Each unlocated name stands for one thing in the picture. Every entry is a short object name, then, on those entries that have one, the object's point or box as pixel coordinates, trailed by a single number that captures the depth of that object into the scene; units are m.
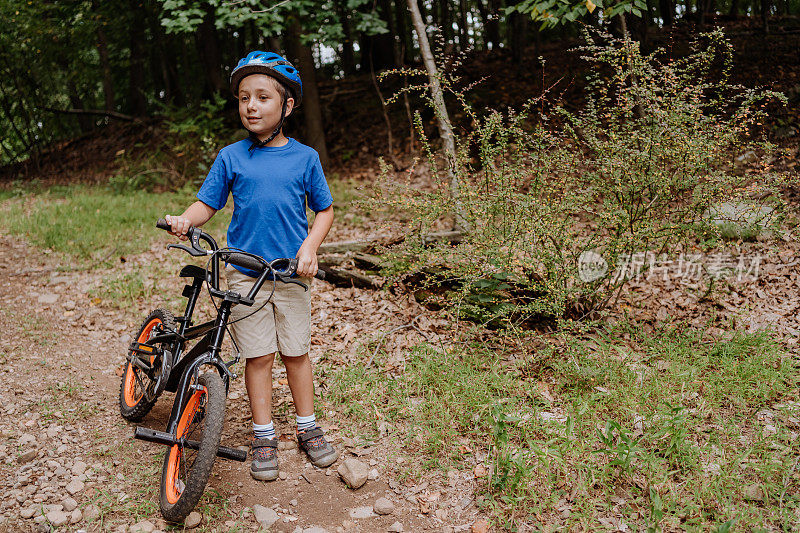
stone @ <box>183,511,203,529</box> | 2.77
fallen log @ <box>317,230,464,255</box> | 5.80
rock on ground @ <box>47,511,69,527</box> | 2.74
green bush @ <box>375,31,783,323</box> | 4.26
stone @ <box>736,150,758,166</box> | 7.36
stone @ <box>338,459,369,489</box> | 3.12
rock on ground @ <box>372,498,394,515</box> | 2.95
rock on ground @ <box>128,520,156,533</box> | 2.70
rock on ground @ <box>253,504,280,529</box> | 2.85
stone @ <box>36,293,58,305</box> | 5.76
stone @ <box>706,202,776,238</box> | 4.24
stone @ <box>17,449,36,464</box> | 3.24
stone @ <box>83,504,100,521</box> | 2.79
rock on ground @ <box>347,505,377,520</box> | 2.93
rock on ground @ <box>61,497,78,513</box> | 2.85
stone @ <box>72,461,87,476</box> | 3.17
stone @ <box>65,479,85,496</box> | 3.00
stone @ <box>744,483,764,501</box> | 2.83
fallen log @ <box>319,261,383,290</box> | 5.56
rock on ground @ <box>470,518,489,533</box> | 2.80
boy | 2.94
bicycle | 2.62
